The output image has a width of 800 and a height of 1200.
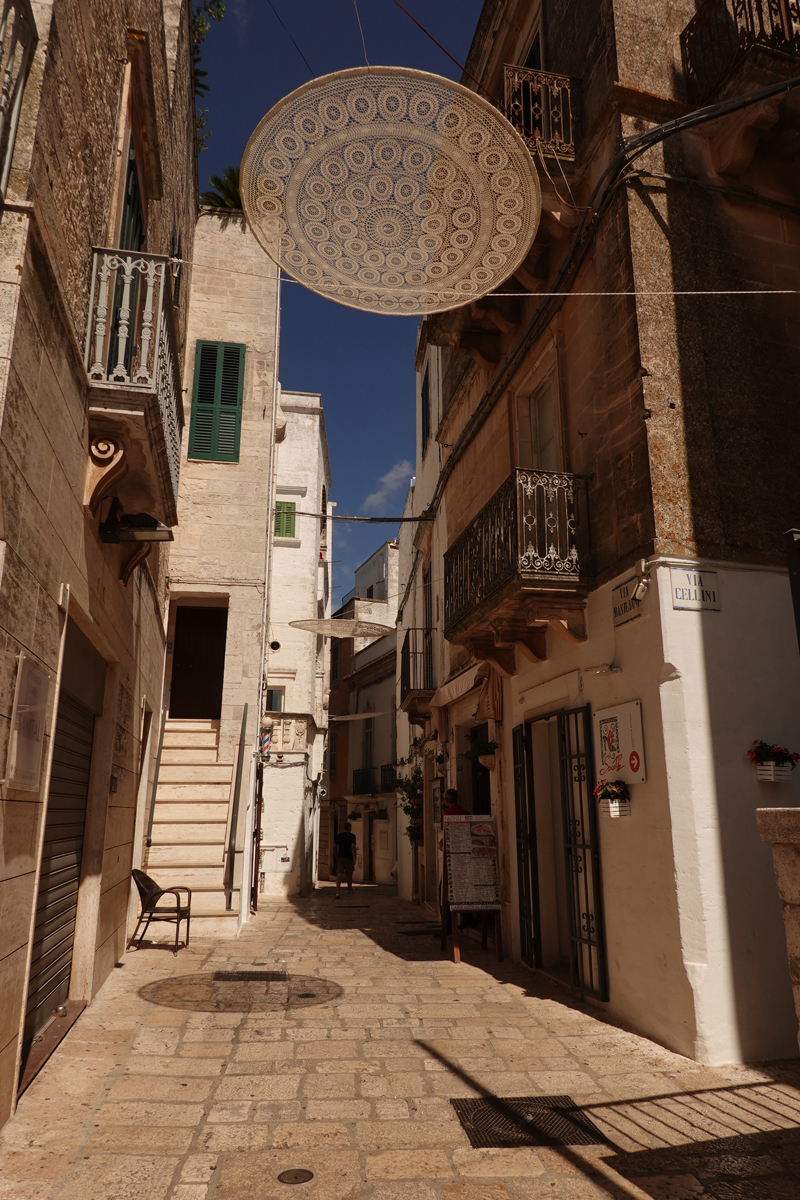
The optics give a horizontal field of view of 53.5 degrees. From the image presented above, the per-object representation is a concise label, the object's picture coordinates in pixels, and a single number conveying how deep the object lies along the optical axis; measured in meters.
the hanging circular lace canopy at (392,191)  5.58
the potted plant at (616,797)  6.24
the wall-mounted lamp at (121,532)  6.18
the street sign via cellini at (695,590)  6.00
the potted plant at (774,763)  5.69
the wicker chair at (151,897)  8.59
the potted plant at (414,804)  15.36
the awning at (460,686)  10.25
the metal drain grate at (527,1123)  3.93
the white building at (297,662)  17.73
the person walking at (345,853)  17.89
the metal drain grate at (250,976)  7.61
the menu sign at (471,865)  8.74
